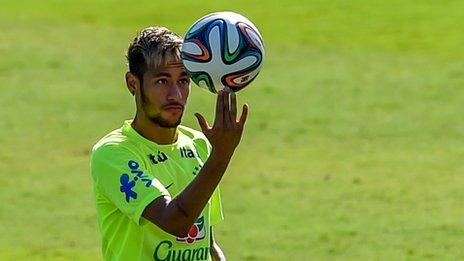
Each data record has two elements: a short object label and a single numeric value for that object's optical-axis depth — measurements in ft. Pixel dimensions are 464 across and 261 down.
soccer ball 40.57
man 40.70
